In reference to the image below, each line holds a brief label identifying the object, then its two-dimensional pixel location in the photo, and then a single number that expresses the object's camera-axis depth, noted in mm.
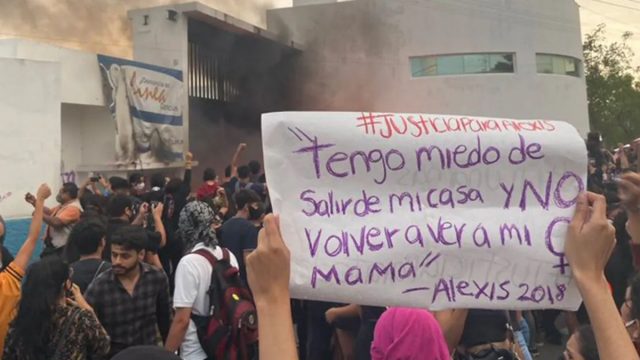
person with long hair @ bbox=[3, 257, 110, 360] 2389
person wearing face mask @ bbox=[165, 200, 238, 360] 3113
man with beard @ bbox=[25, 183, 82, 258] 4492
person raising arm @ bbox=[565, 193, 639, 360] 1351
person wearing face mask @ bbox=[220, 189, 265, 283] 4348
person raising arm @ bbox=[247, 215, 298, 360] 1315
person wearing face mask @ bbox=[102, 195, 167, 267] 3875
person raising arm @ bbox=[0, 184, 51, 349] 2635
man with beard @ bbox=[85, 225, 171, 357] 2918
